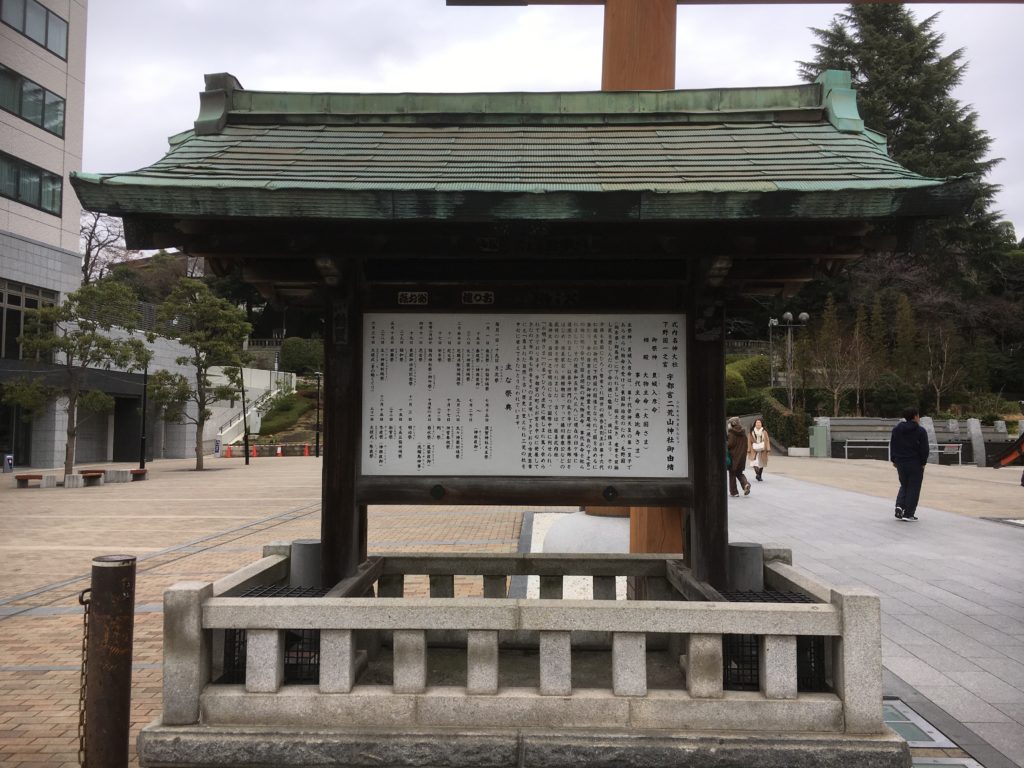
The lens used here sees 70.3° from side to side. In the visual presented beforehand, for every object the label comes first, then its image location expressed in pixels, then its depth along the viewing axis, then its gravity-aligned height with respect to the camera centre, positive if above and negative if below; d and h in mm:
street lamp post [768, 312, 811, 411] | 35906 +4243
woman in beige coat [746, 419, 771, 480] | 20594 -606
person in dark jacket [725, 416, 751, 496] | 15380 -464
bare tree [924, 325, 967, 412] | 40438 +3746
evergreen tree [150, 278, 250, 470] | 29500 +3507
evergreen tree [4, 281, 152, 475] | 22422 +2503
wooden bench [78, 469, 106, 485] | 22594 -1604
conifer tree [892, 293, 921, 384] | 41781 +4764
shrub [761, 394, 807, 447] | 37469 +83
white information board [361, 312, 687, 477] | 4660 +186
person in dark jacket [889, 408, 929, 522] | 12836 -545
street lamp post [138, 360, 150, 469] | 27134 -842
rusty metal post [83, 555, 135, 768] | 3471 -1134
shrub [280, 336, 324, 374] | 56875 +5404
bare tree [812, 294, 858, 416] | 39844 +3510
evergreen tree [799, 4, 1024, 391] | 42594 +16522
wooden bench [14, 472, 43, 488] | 21250 -1616
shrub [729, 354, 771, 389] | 45969 +3321
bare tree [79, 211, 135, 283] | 47312 +11780
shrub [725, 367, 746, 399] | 43938 +2449
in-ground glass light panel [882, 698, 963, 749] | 4305 -1865
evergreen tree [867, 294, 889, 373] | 41719 +5155
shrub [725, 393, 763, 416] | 41250 +1185
